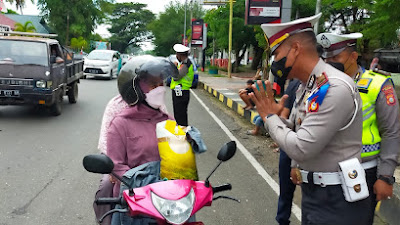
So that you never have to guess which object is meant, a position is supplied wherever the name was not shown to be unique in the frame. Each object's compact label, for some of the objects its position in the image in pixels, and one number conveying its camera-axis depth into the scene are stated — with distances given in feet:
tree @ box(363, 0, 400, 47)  27.14
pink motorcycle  5.85
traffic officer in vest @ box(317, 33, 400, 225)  7.95
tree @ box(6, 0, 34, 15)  184.47
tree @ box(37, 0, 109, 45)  154.71
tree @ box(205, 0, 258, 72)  86.63
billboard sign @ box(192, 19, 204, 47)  99.09
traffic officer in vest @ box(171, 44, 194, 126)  20.44
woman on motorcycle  7.38
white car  64.49
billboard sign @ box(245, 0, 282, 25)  38.86
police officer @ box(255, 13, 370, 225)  5.87
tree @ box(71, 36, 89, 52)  144.42
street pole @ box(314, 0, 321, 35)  34.58
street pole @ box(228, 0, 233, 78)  68.90
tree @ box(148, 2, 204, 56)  192.24
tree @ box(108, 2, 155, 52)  274.77
